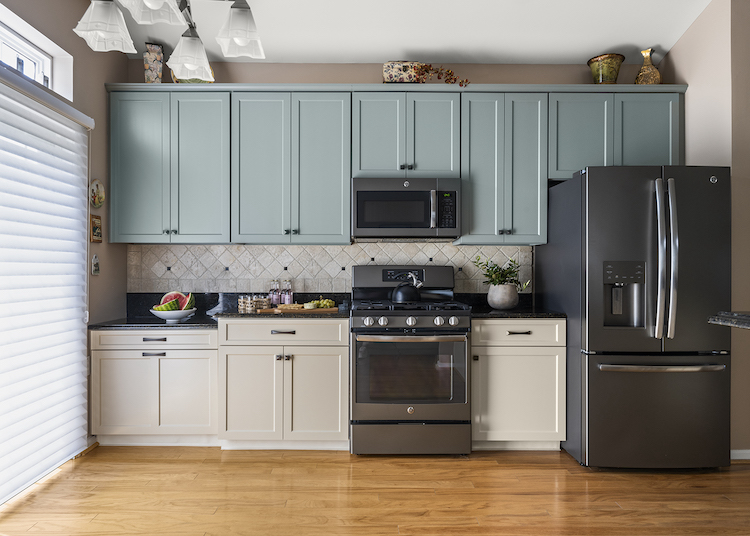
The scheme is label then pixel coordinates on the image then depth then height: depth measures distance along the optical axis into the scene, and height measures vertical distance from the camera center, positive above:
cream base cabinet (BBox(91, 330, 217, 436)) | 2.96 -0.75
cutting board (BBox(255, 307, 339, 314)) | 3.12 -0.30
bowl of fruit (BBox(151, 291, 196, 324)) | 3.07 -0.28
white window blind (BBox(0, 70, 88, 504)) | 2.25 -0.12
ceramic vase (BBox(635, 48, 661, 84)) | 3.21 +1.34
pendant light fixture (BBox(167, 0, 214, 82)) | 1.86 +0.83
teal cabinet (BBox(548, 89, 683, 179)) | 3.17 +0.96
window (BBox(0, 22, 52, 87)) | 2.45 +1.16
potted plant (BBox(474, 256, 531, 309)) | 3.25 -0.13
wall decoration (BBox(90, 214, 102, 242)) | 3.03 +0.24
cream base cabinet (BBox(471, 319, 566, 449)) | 2.95 -0.71
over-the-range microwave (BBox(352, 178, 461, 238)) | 3.12 +0.40
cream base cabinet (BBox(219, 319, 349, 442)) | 2.93 -0.72
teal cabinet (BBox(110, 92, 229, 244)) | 3.17 +0.70
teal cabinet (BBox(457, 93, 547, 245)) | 3.17 +0.68
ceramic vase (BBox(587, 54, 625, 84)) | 3.23 +1.39
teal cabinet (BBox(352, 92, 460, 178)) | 3.17 +0.90
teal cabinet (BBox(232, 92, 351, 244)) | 3.17 +0.69
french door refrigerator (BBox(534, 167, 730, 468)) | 2.62 -0.27
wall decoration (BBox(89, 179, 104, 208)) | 3.00 +0.47
